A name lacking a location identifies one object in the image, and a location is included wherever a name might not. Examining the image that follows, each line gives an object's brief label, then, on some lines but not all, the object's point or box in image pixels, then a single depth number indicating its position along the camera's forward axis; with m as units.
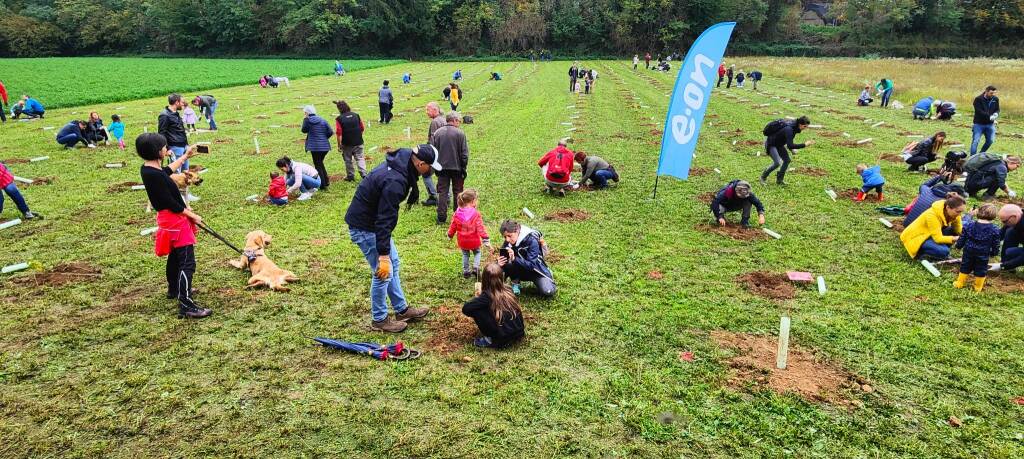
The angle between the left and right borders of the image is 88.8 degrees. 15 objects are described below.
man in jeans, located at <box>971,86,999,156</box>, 14.37
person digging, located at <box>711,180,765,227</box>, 10.20
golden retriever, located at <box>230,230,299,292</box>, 8.24
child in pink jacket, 7.90
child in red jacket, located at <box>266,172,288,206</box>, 12.11
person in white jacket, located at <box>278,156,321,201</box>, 12.43
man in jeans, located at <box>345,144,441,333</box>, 5.96
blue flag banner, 10.51
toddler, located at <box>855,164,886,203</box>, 12.11
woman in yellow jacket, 8.73
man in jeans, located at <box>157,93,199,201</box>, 11.79
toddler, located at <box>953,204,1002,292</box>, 7.54
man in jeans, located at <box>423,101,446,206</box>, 11.60
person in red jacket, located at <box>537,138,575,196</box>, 12.62
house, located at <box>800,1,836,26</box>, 107.32
